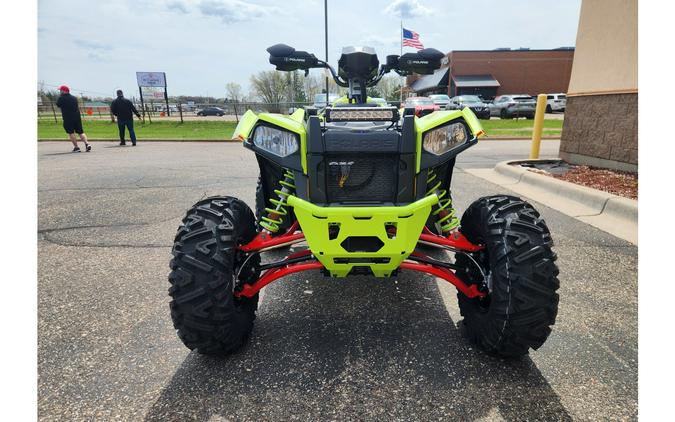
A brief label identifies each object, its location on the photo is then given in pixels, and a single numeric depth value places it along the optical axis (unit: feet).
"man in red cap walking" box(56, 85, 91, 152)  39.70
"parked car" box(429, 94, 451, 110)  91.63
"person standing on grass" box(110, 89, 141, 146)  44.24
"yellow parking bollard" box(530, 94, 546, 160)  28.86
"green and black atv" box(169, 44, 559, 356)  6.70
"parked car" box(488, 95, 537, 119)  90.38
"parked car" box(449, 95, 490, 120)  87.61
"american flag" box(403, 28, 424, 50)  95.16
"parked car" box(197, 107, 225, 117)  142.83
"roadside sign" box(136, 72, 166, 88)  114.32
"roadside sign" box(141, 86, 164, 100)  114.21
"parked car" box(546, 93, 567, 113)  105.91
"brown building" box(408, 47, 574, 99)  154.51
